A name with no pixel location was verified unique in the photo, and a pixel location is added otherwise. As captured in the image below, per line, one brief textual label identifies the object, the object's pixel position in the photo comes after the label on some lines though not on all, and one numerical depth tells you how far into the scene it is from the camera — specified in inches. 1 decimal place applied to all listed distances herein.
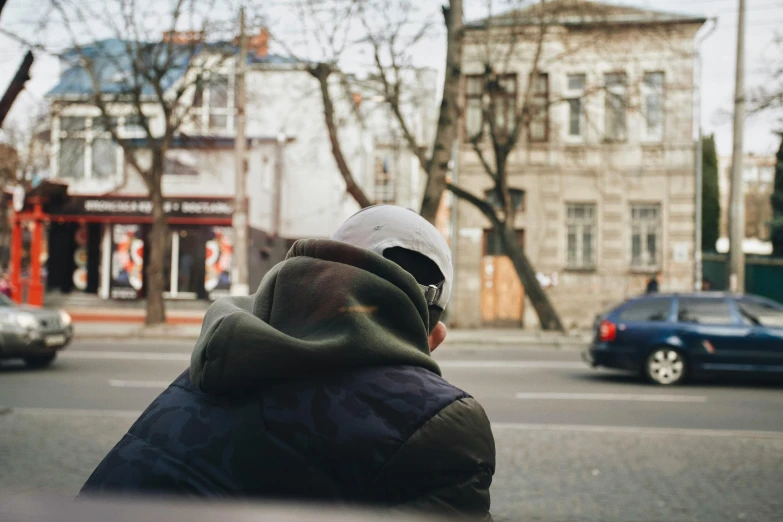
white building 1127.6
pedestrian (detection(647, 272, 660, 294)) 911.8
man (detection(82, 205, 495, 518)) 55.0
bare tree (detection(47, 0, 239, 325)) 800.9
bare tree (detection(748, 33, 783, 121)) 588.1
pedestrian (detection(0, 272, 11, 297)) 1028.5
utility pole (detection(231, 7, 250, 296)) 787.4
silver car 510.0
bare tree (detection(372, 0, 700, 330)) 709.3
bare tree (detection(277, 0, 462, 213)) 695.1
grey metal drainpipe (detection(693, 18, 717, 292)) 933.2
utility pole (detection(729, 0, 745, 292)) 736.3
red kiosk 1009.5
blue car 476.4
